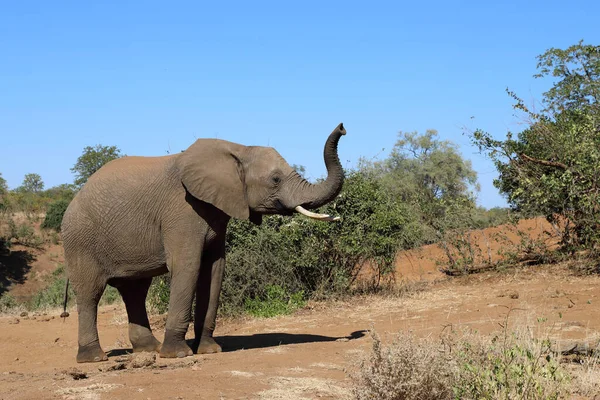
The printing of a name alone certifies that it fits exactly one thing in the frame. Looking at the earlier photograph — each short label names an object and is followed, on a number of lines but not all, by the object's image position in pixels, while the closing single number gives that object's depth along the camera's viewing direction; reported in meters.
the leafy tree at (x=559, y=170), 14.62
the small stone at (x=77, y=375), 7.49
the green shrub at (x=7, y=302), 22.98
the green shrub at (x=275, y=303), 13.63
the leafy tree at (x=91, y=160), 41.03
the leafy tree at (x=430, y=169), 38.19
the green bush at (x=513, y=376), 5.70
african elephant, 9.25
